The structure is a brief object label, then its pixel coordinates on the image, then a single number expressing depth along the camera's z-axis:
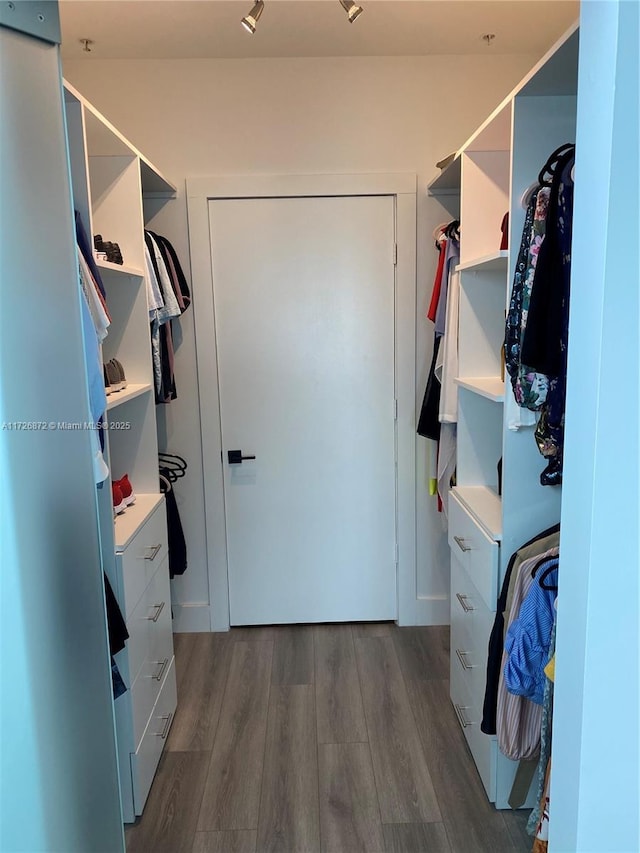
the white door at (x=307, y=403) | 2.91
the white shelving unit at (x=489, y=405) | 1.72
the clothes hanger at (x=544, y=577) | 1.61
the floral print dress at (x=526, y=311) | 1.60
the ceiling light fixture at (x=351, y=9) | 1.90
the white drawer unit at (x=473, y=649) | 1.98
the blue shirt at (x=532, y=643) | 1.60
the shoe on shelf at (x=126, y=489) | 2.18
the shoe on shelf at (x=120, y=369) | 2.21
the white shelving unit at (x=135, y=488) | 1.89
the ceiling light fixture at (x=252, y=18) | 1.93
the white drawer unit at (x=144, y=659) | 1.90
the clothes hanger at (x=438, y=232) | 2.77
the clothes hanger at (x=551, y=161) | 1.59
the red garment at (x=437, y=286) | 2.73
